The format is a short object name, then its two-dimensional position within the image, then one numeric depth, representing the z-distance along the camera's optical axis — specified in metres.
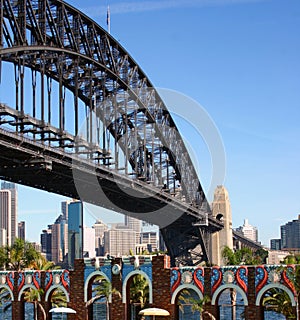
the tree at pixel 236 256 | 136.75
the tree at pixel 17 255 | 65.00
